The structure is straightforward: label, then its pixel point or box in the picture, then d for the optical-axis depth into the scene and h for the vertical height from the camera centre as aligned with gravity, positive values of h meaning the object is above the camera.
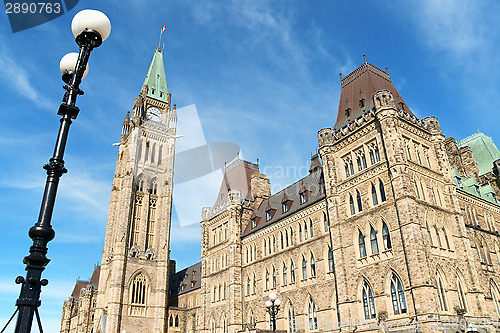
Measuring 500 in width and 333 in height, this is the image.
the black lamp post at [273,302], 20.77 +1.95
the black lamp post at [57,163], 6.77 +3.36
